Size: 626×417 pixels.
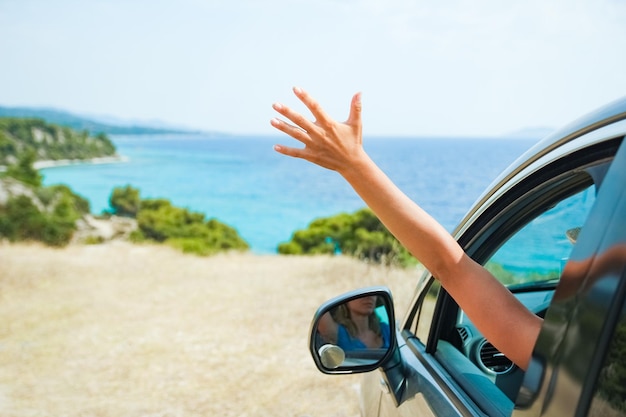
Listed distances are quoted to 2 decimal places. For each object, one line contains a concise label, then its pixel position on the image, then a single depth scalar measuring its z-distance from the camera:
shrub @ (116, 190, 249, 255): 20.42
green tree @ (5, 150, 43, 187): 24.30
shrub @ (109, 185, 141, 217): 29.84
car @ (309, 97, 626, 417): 0.80
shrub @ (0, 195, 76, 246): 16.39
